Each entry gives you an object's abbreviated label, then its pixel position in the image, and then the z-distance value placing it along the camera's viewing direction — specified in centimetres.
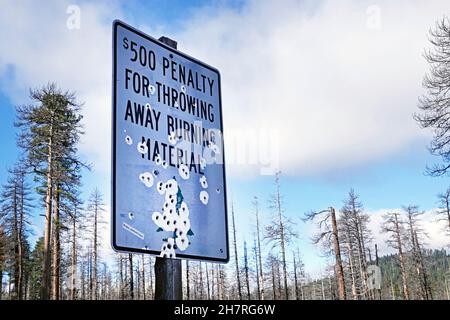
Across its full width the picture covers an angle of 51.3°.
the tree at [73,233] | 2686
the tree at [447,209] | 3500
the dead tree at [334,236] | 3056
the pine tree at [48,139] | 2452
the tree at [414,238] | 4943
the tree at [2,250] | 3493
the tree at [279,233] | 4153
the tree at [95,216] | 4450
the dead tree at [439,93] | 1698
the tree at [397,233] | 4814
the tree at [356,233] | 4628
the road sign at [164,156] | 190
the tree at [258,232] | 5088
